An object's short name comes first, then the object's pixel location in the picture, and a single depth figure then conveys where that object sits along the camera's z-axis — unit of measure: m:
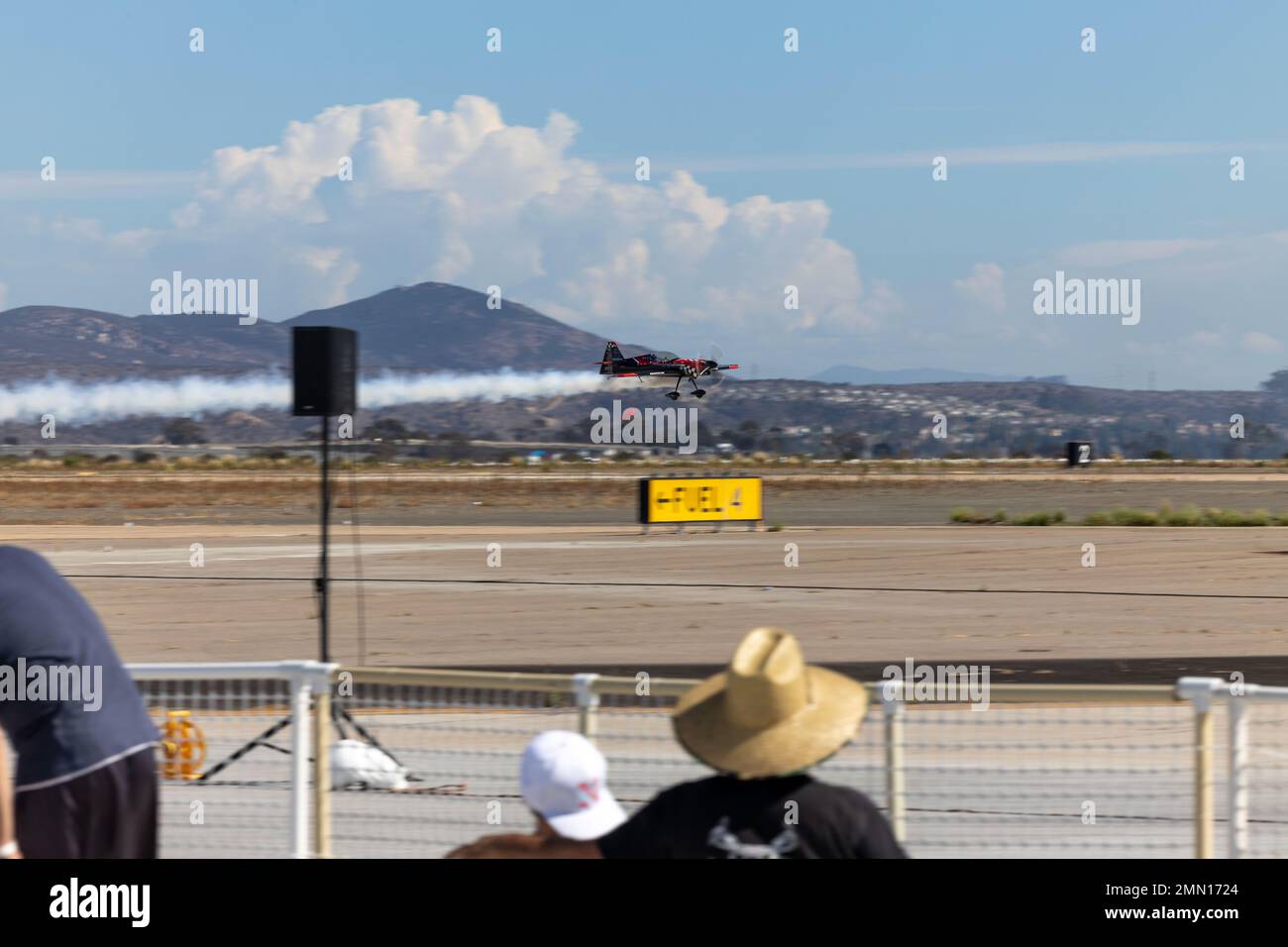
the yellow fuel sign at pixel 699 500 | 41.03
